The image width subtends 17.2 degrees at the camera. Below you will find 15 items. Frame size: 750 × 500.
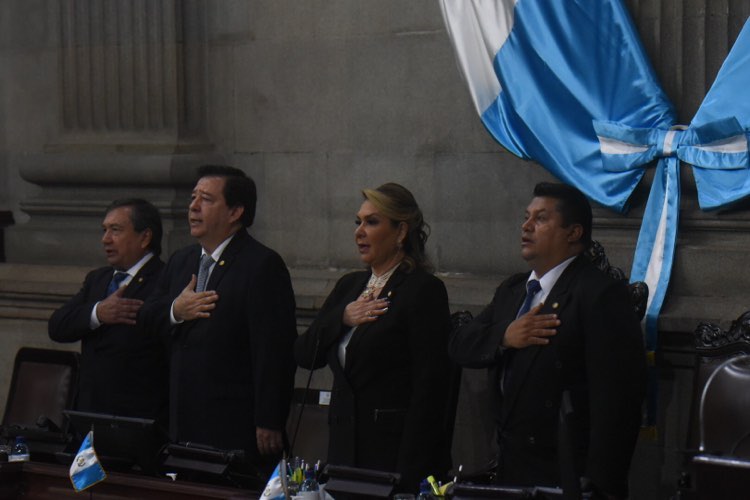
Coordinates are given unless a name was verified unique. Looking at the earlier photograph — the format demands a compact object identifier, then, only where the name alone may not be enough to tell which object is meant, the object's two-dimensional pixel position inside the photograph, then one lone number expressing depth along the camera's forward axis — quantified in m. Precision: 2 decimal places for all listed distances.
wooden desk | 8.04
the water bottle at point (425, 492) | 7.35
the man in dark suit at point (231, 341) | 9.56
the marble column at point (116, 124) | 13.23
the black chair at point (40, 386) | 10.95
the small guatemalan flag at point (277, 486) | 7.34
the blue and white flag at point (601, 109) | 10.15
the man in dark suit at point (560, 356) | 8.06
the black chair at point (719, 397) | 8.41
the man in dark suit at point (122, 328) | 10.34
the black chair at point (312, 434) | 10.02
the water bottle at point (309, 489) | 7.42
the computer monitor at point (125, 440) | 8.57
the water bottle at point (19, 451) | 9.15
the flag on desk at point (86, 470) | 8.34
